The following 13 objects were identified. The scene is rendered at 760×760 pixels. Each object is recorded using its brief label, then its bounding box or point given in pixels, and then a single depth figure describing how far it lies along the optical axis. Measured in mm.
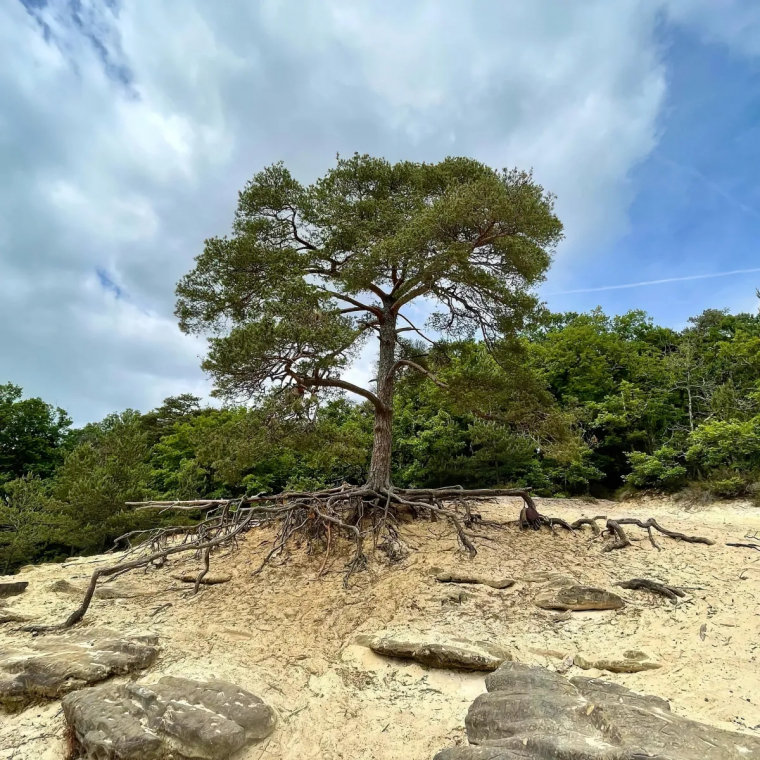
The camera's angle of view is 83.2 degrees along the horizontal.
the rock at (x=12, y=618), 5172
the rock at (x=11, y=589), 6211
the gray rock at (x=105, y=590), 5867
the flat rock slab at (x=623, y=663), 3447
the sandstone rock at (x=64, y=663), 3705
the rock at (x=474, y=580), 5238
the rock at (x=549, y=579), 4980
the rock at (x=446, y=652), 3701
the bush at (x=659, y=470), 13859
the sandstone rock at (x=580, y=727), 2133
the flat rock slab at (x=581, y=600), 4520
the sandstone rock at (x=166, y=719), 2941
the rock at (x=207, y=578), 6245
